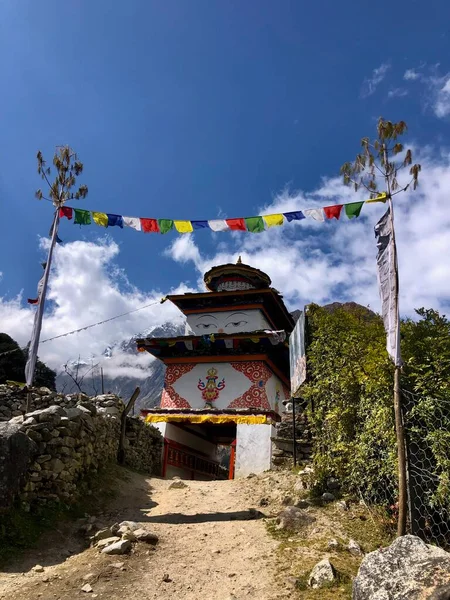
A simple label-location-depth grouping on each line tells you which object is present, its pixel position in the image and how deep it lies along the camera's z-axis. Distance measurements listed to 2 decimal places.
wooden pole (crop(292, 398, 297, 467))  11.40
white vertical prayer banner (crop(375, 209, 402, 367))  6.13
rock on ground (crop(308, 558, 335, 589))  5.00
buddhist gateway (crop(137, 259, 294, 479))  16.81
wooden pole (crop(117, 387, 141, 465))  13.25
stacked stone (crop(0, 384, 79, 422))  13.98
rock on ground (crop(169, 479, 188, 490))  11.47
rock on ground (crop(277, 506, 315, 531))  7.04
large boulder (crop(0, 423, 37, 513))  6.82
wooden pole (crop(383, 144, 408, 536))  5.42
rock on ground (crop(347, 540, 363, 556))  5.84
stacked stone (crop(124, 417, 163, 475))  14.38
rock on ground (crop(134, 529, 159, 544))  6.69
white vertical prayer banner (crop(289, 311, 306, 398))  11.19
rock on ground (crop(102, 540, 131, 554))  6.24
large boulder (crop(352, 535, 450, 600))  3.72
